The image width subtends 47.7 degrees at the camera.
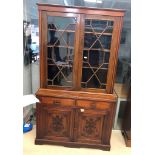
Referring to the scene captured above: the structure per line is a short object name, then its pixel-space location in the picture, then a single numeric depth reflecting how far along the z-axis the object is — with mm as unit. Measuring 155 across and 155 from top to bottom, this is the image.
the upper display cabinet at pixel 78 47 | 1937
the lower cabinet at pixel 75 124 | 2158
